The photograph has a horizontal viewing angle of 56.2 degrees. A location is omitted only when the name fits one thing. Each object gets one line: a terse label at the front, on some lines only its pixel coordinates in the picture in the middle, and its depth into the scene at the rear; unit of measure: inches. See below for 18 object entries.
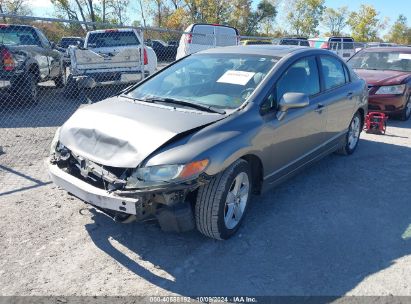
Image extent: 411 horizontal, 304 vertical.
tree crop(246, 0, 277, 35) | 2221.9
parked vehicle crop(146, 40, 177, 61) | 1060.5
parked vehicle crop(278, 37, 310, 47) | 945.2
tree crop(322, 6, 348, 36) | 2497.5
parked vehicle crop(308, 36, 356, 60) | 887.7
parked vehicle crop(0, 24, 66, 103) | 327.0
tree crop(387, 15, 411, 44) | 2657.5
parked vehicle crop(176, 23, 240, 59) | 529.7
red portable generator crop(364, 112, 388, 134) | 286.5
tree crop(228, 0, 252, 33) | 2032.5
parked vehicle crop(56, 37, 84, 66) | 998.6
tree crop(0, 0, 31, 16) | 1596.9
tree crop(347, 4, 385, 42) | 2171.5
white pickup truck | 354.3
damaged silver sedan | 117.9
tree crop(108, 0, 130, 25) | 1868.1
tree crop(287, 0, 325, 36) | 2356.1
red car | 321.4
